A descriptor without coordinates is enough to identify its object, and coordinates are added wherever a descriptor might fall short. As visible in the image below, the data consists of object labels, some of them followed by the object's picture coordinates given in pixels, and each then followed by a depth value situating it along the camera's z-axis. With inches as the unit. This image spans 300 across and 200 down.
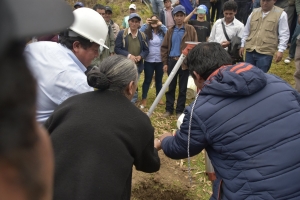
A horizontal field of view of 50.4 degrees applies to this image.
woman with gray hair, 69.7
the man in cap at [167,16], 323.9
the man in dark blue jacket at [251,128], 78.1
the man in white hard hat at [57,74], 82.3
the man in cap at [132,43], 253.0
